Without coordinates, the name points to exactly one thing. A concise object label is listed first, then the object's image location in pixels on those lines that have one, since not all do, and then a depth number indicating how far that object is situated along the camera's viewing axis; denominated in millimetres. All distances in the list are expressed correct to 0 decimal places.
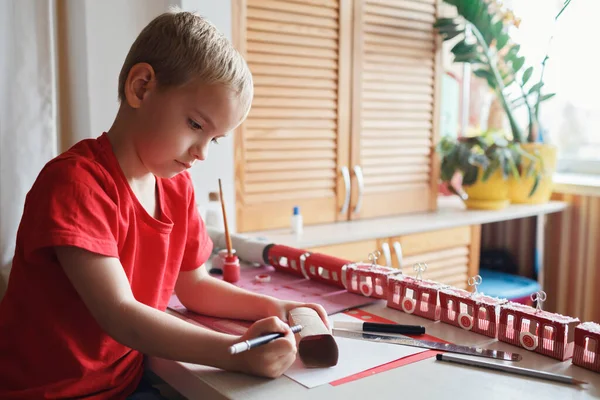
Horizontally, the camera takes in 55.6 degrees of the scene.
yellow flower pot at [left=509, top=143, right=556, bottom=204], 2469
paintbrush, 1240
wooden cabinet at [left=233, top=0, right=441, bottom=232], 1879
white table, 729
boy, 772
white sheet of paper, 779
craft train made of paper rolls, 845
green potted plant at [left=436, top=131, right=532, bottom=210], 2369
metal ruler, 857
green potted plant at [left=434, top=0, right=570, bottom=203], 2336
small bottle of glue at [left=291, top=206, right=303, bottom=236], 1909
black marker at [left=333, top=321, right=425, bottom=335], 946
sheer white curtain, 1380
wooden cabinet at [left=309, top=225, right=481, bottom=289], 1969
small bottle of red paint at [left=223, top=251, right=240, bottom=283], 1258
